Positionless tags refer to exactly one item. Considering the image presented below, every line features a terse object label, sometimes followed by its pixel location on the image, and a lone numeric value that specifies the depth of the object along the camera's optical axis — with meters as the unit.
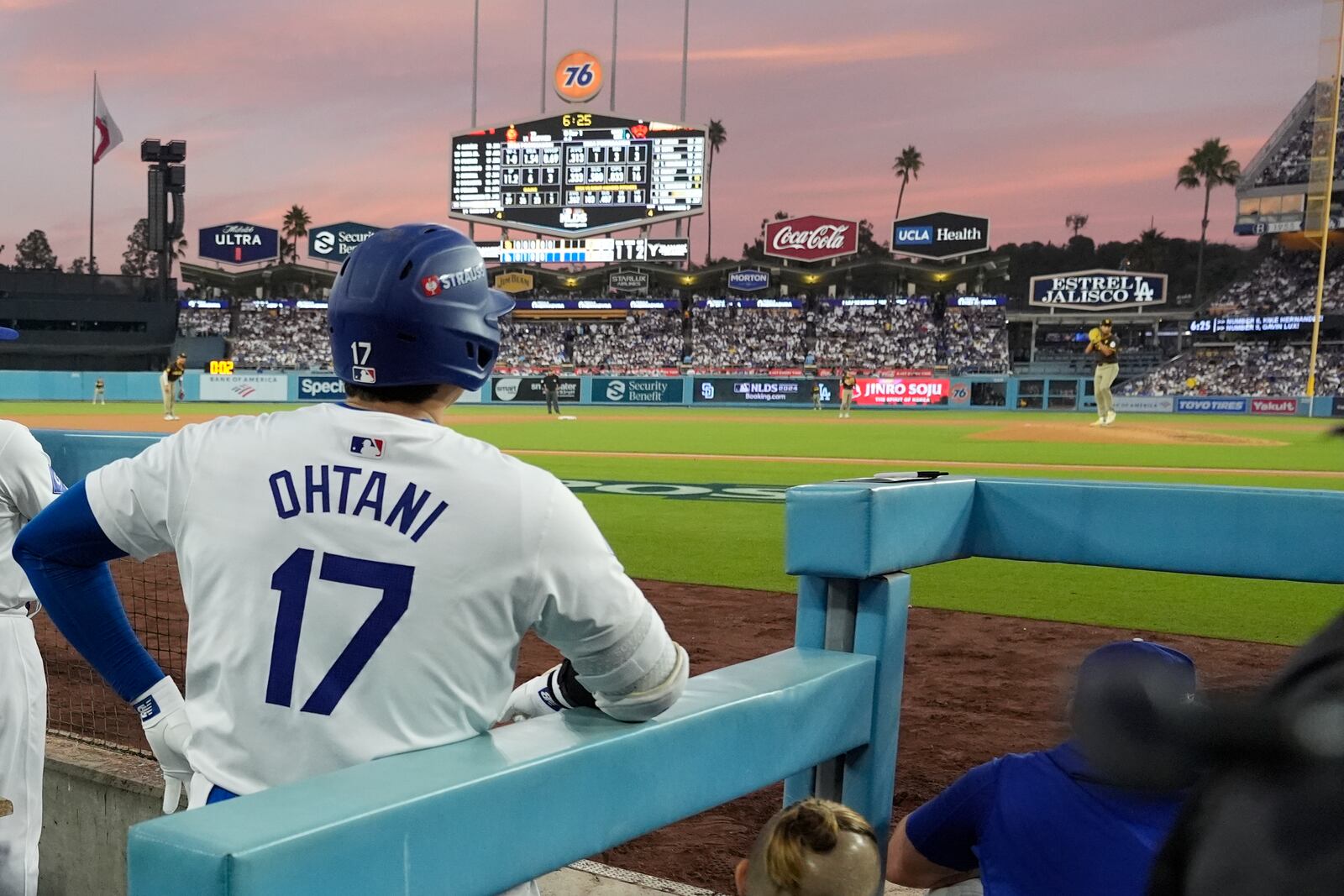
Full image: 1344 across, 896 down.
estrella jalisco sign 62.09
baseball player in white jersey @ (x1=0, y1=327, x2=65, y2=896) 3.58
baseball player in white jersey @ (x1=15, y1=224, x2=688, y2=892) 1.65
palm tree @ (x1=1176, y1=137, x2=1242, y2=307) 86.75
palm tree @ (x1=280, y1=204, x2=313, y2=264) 100.81
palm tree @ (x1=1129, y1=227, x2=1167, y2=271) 95.06
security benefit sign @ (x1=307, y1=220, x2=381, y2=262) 71.31
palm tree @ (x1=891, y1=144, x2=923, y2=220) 98.12
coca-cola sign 61.38
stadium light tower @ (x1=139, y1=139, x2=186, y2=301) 55.22
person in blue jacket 1.70
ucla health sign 60.41
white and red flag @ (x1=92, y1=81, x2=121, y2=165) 53.09
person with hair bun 1.97
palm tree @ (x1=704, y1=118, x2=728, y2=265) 97.69
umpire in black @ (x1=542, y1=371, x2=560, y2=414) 38.72
